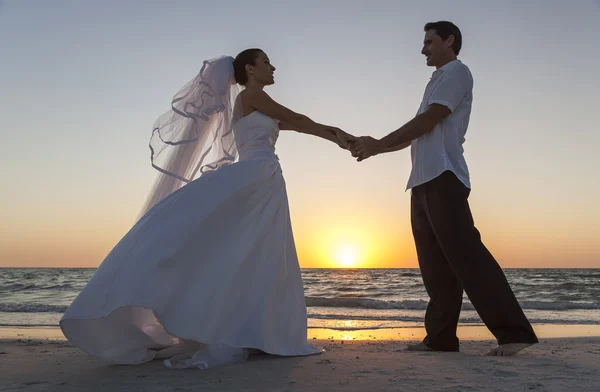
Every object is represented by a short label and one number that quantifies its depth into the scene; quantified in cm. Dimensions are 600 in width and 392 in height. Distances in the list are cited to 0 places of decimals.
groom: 399
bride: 352
